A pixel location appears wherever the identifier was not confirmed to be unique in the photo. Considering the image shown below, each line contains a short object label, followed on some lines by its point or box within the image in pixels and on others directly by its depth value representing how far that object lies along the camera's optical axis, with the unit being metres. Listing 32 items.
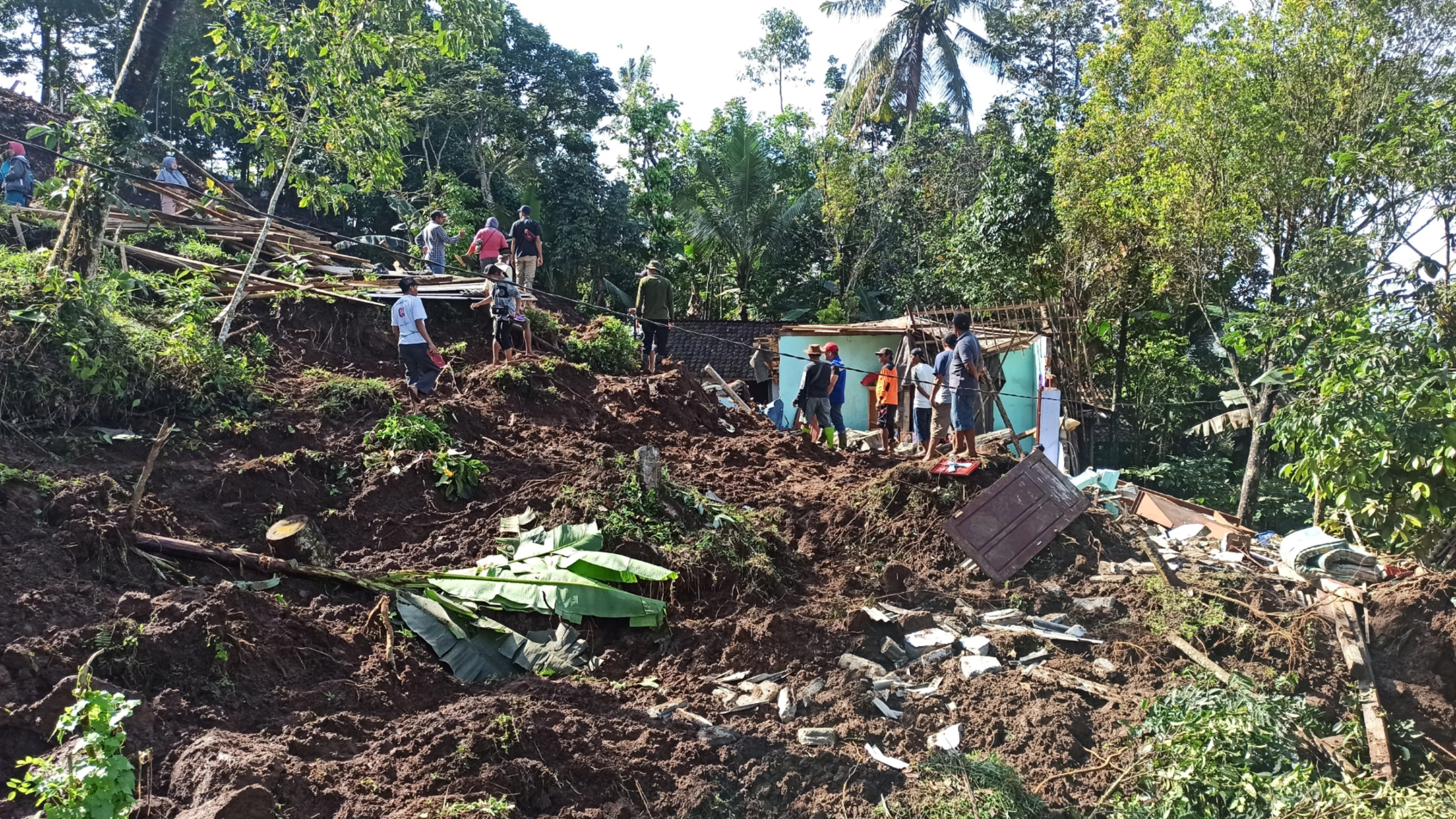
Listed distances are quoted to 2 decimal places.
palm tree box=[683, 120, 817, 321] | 20.91
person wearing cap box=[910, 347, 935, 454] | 10.31
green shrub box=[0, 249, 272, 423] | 7.12
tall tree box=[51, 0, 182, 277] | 8.03
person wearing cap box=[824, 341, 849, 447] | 11.62
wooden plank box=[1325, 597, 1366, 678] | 6.40
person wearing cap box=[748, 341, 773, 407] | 14.83
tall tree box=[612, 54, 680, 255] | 24.05
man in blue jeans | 9.05
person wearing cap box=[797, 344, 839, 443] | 10.98
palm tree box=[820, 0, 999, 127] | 24.03
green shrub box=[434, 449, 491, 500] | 7.56
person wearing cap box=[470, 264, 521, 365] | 10.67
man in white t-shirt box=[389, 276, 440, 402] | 8.81
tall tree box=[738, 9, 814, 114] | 29.53
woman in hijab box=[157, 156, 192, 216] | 13.14
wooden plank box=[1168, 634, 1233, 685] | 6.16
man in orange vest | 11.70
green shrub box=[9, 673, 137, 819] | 3.35
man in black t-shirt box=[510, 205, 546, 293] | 12.34
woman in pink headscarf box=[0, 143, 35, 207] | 11.52
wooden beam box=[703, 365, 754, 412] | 12.52
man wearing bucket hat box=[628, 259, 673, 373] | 11.48
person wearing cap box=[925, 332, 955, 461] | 9.49
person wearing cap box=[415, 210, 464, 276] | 12.71
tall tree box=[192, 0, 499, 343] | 8.48
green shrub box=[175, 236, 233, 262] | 11.19
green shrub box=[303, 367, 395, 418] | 8.47
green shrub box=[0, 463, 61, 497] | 5.86
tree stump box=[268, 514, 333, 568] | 6.29
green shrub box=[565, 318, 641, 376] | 11.59
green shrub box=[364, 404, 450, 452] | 7.93
